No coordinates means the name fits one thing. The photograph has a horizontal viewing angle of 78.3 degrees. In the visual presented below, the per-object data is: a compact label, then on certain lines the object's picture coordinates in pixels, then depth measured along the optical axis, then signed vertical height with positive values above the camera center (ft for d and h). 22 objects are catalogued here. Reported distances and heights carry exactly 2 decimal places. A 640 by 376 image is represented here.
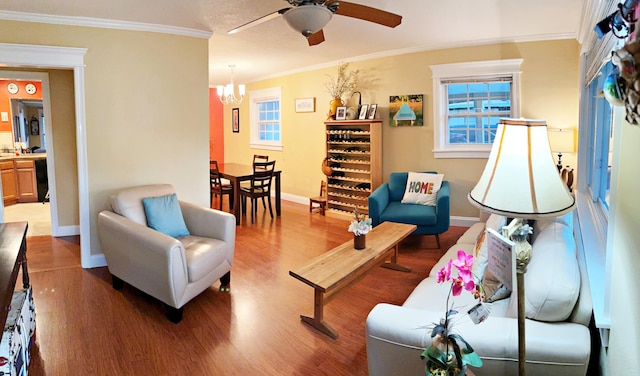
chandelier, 21.15 +3.58
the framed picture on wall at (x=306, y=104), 22.25 +2.85
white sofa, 4.72 -2.31
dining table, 18.84 -1.14
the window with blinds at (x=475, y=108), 16.47 +1.91
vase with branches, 19.79 +3.50
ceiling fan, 7.06 +2.68
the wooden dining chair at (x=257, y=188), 19.40 -1.72
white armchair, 9.00 -2.38
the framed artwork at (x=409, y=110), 17.71 +1.95
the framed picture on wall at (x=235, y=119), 29.10 +2.63
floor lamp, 4.15 -0.36
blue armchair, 14.17 -2.22
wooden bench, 8.51 -2.64
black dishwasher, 23.43 -1.34
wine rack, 18.69 -0.46
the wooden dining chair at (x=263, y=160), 21.56 -0.39
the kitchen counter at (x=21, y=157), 22.32 -0.01
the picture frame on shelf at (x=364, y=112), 19.08 +2.01
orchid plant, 4.01 -2.04
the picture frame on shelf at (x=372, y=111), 18.81 +2.03
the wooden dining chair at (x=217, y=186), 20.18 -1.63
